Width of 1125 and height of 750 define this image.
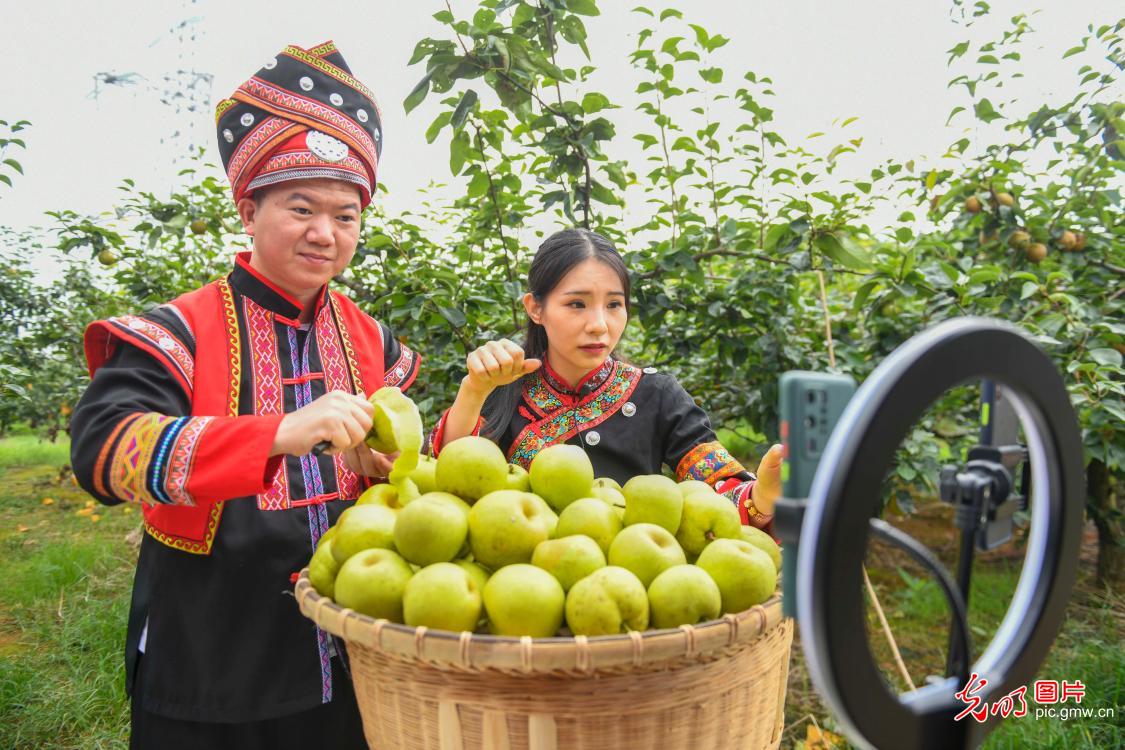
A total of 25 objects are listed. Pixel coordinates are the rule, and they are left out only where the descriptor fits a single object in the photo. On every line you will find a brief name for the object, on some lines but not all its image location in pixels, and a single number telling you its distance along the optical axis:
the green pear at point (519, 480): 1.54
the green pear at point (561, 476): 1.48
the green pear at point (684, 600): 1.16
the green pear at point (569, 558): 1.21
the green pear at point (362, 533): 1.29
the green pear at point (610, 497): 1.53
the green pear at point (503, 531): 1.28
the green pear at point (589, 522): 1.34
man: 1.41
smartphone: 0.73
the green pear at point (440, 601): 1.12
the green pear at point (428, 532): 1.23
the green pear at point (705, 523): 1.44
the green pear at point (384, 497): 1.44
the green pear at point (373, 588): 1.18
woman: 1.97
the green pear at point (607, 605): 1.11
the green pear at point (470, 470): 1.44
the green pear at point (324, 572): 1.29
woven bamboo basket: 1.01
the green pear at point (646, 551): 1.25
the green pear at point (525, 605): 1.12
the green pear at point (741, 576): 1.22
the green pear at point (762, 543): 1.43
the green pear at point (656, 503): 1.41
